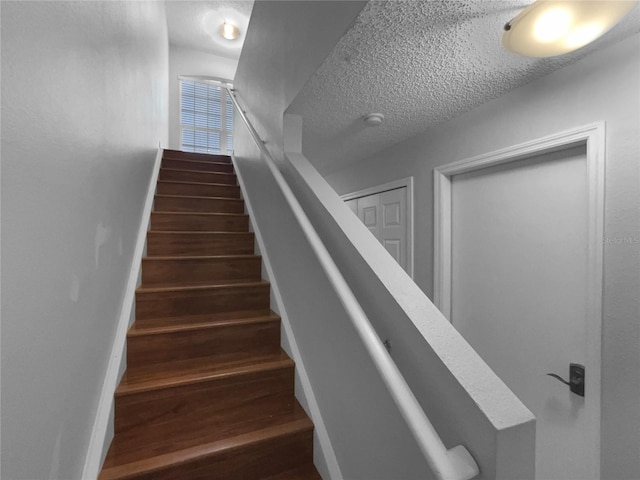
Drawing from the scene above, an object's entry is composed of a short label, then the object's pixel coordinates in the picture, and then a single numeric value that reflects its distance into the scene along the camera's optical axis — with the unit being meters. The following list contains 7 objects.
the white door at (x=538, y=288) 1.17
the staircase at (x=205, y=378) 1.06
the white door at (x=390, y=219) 2.03
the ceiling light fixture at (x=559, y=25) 0.74
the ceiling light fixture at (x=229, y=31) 3.48
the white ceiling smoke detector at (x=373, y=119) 1.46
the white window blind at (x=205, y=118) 4.48
